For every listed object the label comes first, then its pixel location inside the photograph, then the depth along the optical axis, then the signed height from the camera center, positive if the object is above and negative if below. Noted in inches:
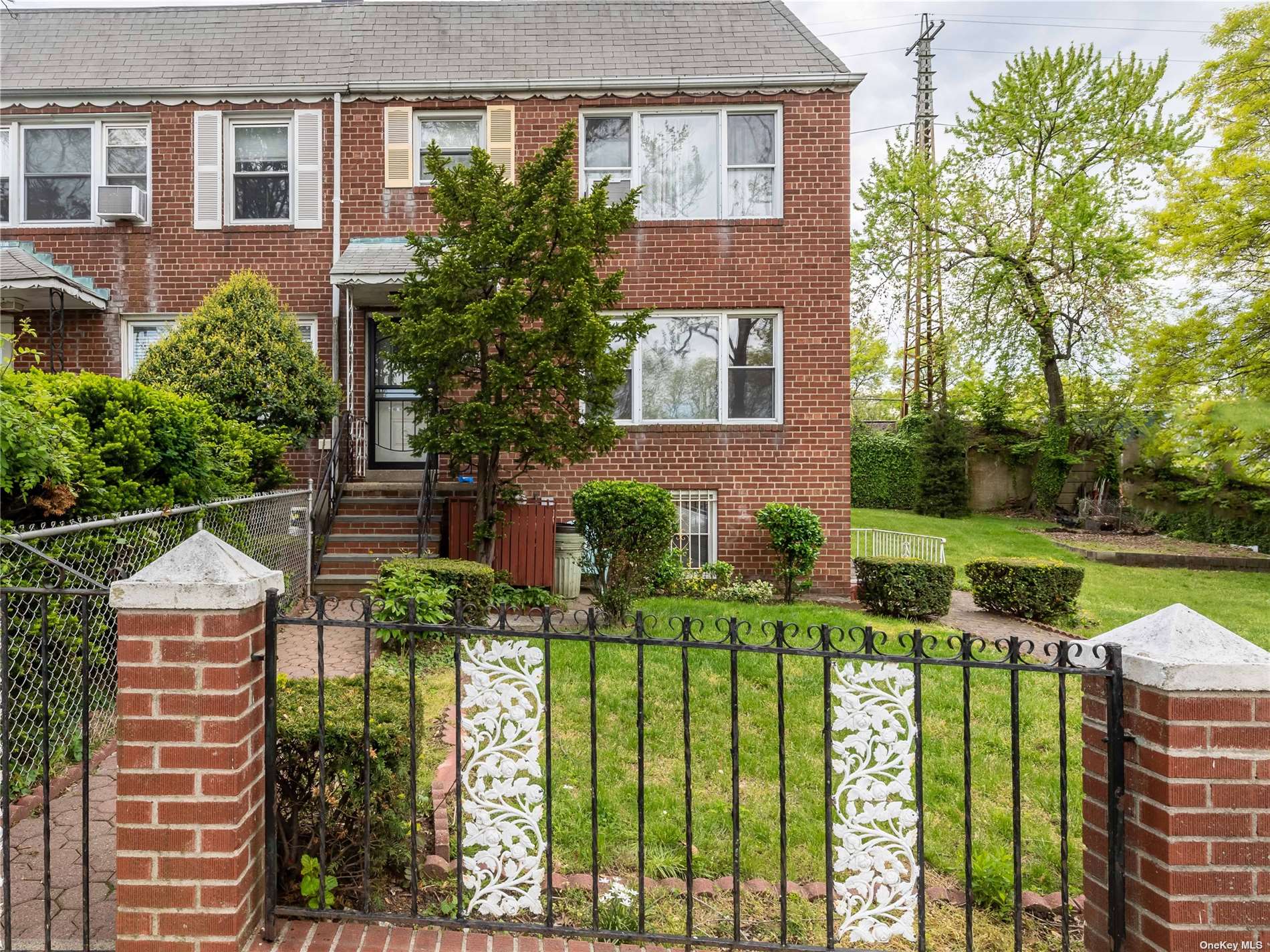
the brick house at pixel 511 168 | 414.0 +162.0
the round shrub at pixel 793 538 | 390.0 -39.9
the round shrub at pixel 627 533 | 307.6 -29.6
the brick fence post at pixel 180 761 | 89.6 -38.2
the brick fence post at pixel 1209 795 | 85.7 -40.7
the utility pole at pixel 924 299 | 866.1 +225.5
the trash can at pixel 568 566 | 361.1 -51.7
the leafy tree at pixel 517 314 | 300.2 +67.9
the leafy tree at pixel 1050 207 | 753.6 +297.4
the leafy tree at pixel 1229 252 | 541.0 +176.1
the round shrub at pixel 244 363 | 342.3 +52.6
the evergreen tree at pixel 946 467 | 764.6 +1.3
